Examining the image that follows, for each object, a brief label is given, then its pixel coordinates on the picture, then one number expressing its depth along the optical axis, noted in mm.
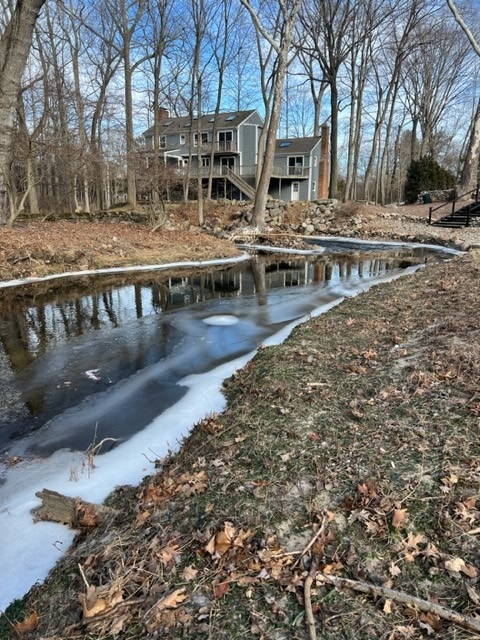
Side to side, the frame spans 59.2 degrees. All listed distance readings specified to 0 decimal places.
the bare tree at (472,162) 25484
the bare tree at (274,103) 18203
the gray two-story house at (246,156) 36969
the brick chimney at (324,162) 39312
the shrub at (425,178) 32188
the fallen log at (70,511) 3025
